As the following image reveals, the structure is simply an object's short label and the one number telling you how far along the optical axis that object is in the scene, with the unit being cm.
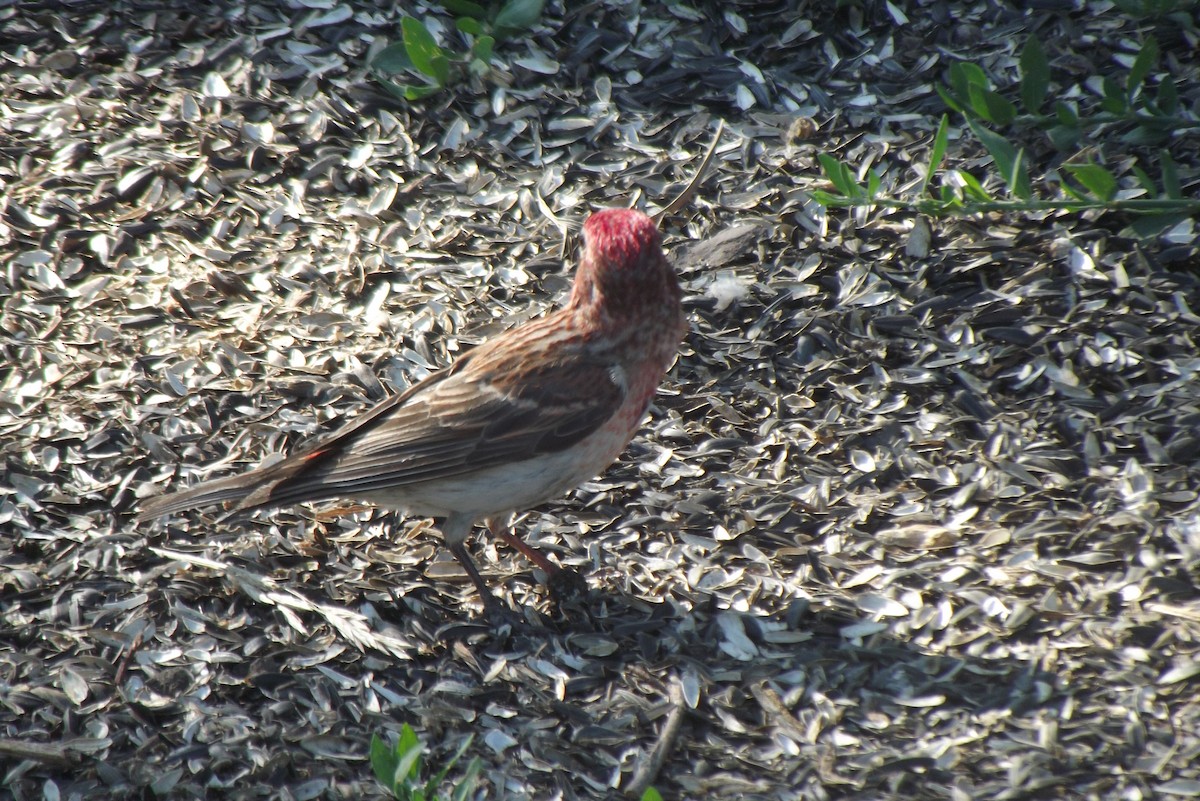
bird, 918
